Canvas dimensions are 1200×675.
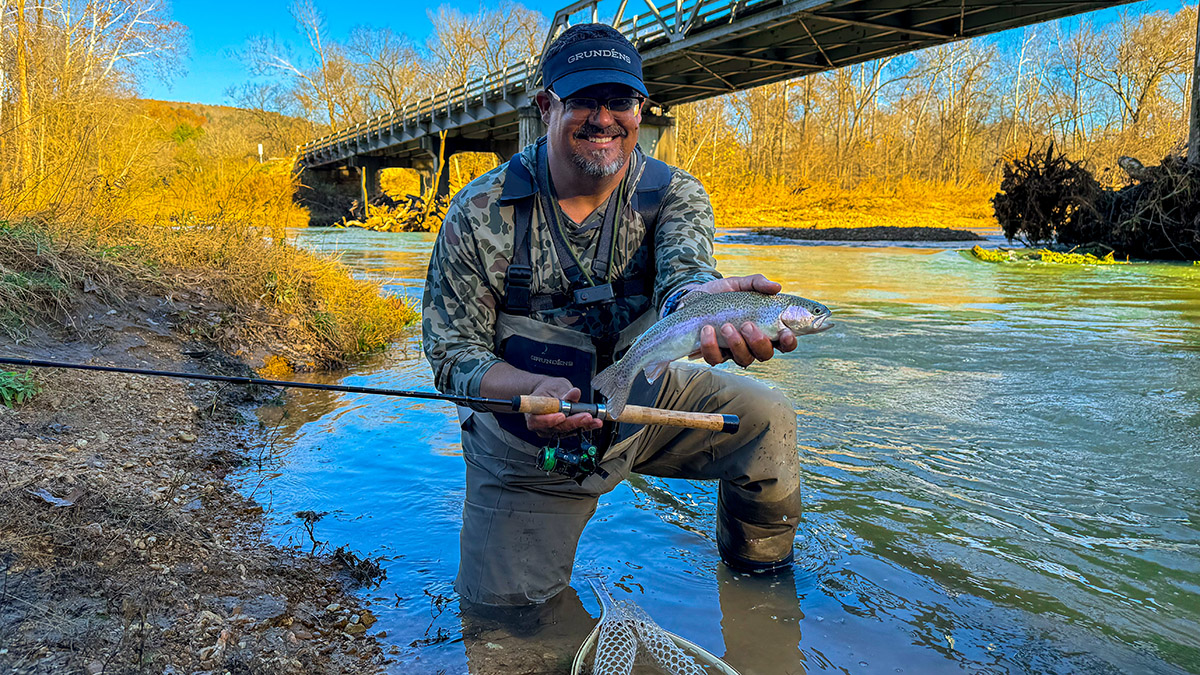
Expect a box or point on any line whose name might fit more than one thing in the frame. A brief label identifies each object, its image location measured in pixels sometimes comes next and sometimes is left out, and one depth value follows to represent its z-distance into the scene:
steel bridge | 18.53
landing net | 2.82
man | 3.44
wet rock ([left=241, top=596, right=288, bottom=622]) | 2.98
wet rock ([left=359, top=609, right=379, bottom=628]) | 3.16
